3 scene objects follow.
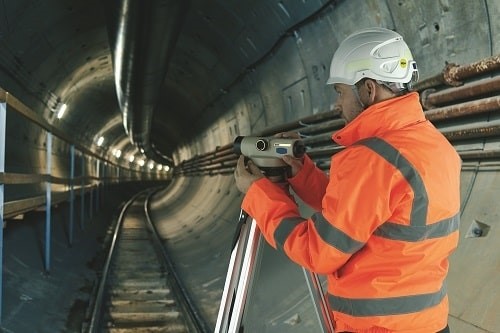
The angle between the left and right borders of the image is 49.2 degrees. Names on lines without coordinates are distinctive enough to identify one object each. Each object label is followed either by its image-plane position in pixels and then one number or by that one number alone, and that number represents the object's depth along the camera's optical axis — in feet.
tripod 7.33
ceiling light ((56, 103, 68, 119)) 41.50
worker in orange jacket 6.00
